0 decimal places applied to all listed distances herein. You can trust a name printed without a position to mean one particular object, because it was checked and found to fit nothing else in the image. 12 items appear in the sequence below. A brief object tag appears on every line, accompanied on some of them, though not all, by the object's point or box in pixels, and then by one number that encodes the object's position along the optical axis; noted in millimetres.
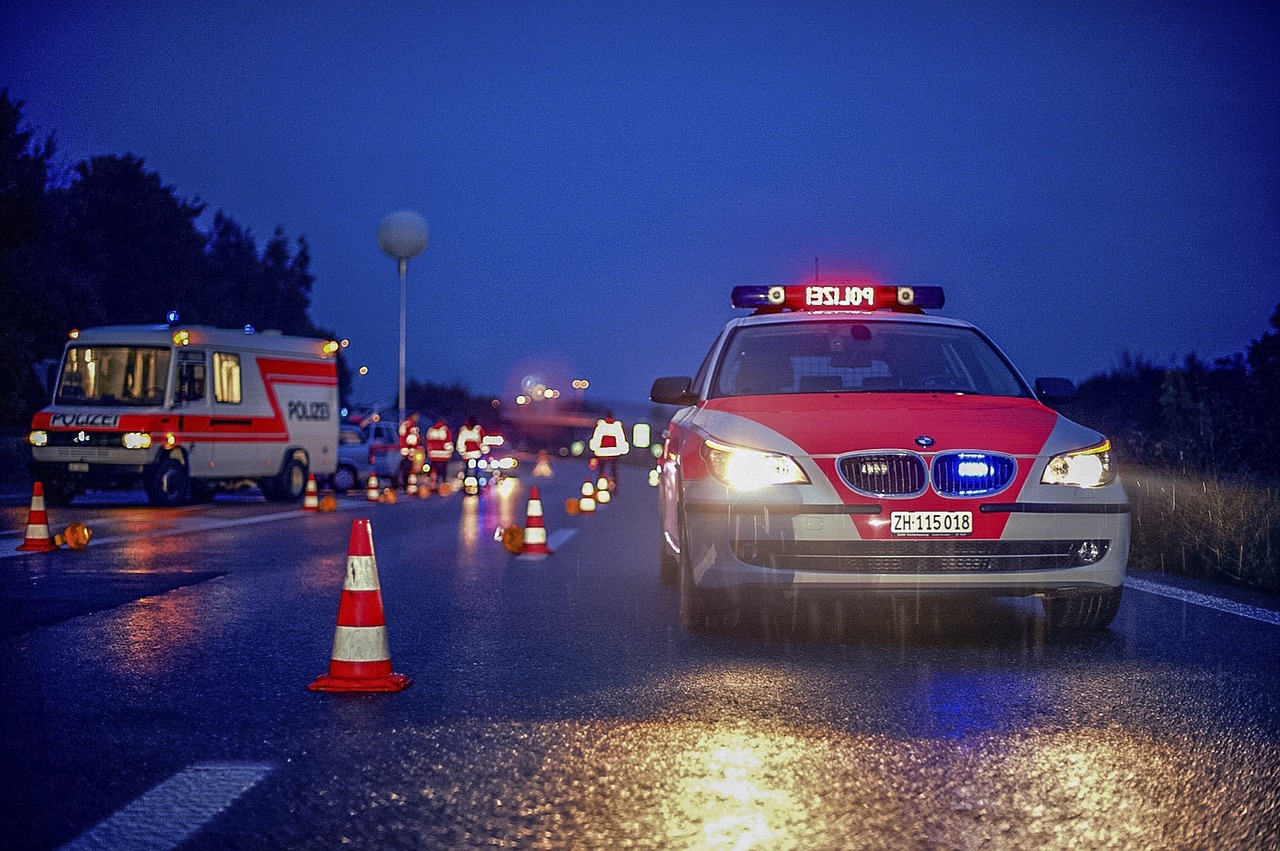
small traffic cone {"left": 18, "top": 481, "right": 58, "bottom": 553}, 13188
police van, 21391
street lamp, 55625
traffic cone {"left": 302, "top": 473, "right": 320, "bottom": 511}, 21891
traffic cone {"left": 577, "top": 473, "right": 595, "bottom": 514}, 20906
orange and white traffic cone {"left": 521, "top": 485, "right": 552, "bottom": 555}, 13305
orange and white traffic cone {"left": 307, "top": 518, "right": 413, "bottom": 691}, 6176
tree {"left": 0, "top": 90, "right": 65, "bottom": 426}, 33938
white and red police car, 7086
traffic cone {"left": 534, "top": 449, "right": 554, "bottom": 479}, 45256
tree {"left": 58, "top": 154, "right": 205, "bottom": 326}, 61625
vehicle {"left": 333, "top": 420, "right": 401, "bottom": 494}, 33375
